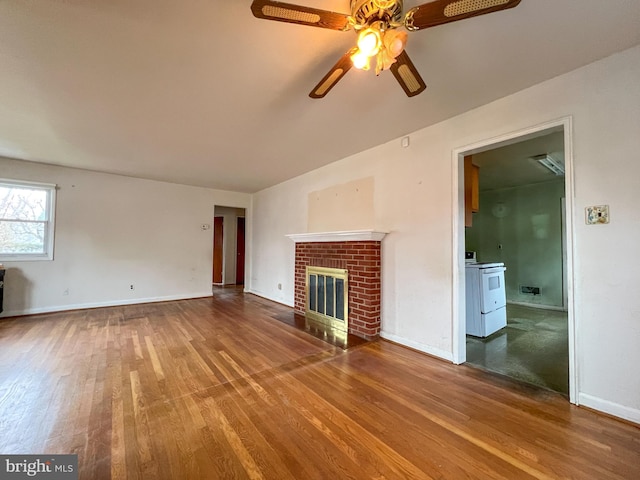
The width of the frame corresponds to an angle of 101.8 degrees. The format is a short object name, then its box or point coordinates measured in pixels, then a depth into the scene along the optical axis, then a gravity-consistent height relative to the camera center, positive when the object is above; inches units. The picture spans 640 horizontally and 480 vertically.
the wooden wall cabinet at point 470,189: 119.8 +28.0
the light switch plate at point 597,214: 71.2 +9.2
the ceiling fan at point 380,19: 45.0 +42.2
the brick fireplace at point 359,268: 126.6 -11.1
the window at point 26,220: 160.4 +16.0
